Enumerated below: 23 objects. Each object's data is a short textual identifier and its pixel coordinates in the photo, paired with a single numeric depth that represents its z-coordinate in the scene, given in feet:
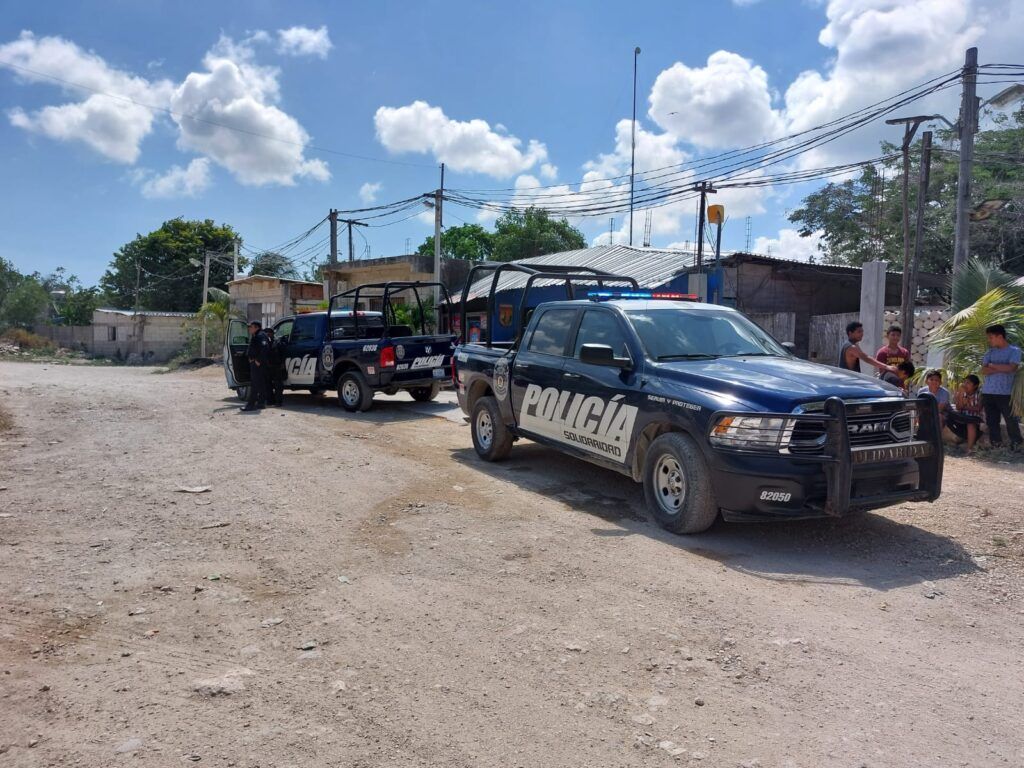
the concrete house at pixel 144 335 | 142.61
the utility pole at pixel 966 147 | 45.52
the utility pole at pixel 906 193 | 48.93
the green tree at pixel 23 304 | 165.17
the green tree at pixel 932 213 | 73.20
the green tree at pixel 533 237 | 138.00
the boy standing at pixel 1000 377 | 28.94
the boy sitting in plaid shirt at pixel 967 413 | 30.09
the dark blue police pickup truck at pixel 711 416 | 16.88
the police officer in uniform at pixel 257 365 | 45.16
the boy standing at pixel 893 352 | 32.43
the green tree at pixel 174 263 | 169.89
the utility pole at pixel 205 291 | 112.78
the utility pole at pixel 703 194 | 60.64
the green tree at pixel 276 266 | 182.74
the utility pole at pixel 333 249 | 99.25
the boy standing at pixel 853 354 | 30.12
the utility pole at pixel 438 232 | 82.34
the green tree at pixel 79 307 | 176.04
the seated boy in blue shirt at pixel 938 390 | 29.48
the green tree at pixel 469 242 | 161.48
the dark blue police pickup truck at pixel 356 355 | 42.55
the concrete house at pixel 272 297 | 107.86
